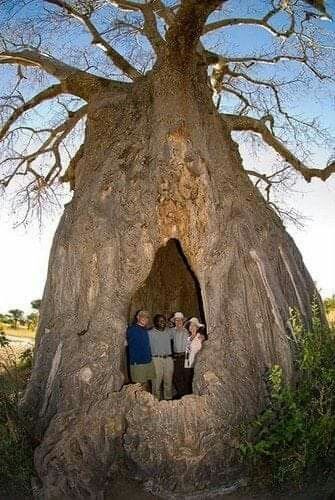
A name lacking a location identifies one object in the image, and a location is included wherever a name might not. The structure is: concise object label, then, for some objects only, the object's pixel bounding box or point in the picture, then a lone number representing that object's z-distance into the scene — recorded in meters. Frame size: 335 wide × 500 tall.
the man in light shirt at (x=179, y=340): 9.10
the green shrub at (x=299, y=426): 6.56
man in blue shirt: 8.11
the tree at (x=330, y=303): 16.45
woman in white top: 8.34
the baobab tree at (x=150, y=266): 6.57
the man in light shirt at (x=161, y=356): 8.88
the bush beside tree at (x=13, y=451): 6.83
